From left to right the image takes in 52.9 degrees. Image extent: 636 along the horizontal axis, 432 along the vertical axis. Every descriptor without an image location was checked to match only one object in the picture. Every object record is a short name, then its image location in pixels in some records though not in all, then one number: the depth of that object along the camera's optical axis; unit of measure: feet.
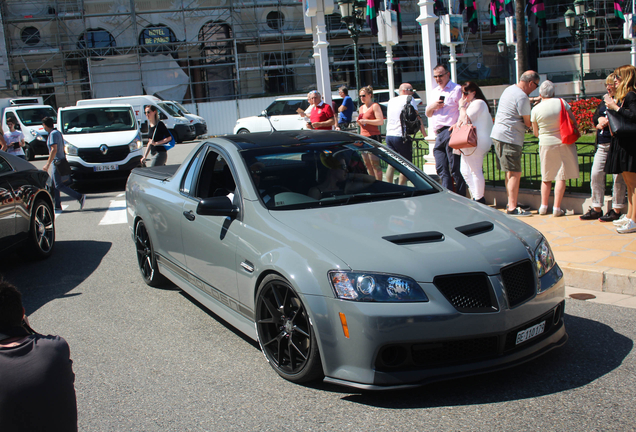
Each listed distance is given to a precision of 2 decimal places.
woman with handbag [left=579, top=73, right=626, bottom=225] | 24.14
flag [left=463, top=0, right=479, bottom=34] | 82.49
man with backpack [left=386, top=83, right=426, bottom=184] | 30.17
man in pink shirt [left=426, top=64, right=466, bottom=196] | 28.02
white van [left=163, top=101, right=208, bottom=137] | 95.43
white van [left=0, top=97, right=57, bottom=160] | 81.88
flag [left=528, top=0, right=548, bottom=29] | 75.34
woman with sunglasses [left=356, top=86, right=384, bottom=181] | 34.91
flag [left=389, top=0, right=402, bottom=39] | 67.37
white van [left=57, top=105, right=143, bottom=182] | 47.14
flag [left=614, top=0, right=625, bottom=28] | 100.42
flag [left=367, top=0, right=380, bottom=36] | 60.85
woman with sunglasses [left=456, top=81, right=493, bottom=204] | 26.16
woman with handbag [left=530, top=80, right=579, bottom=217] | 25.46
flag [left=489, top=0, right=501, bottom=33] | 92.95
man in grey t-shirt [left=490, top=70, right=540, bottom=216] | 25.76
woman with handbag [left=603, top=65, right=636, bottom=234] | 21.90
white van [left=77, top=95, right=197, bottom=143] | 90.94
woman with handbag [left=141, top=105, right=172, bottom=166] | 38.27
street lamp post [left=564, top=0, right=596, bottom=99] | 80.53
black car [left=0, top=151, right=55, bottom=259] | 23.57
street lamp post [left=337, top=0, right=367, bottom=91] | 58.70
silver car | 11.25
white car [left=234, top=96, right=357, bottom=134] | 79.00
